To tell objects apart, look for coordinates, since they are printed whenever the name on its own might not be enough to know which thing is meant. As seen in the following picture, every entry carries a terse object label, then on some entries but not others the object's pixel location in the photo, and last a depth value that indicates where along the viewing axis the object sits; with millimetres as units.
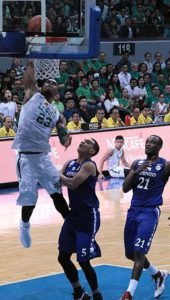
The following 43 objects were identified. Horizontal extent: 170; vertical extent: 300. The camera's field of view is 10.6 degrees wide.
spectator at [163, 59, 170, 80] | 26141
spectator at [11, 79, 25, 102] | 20531
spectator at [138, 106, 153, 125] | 21875
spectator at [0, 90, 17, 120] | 19484
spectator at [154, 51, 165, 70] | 25953
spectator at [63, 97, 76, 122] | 20391
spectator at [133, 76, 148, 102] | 23875
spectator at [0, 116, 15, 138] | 19078
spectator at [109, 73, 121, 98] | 23094
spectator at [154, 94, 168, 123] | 22589
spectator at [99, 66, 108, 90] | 23438
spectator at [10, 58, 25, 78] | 21452
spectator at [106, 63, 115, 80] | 23664
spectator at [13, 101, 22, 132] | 19500
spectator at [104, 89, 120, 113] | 22125
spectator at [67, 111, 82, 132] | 20125
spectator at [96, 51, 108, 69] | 24038
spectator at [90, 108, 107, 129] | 20672
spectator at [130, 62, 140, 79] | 24688
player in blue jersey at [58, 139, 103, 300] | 9914
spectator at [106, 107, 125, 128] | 20984
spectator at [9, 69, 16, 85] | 20922
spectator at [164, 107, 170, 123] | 22391
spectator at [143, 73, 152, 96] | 24312
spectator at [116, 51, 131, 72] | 25100
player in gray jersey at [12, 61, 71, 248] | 10570
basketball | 11328
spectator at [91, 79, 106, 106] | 22084
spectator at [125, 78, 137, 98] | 23772
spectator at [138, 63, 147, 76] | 25047
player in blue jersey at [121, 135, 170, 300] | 10047
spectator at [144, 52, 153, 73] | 25672
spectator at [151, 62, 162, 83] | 25548
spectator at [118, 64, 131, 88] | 23828
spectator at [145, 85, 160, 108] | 23688
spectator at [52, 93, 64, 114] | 20344
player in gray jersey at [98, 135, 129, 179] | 19750
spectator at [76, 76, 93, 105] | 21969
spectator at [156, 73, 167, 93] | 25266
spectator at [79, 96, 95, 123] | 20953
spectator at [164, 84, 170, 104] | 24334
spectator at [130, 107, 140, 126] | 21688
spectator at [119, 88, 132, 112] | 22703
